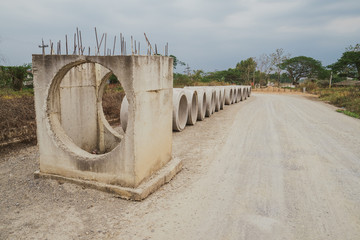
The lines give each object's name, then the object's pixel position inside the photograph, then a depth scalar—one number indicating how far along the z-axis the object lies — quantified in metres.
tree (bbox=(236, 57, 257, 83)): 40.86
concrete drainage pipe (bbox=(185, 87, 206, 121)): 10.50
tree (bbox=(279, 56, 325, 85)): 45.36
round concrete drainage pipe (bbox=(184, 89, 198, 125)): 9.38
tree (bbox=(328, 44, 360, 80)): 37.09
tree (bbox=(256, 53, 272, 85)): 41.38
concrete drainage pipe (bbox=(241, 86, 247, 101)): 20.79
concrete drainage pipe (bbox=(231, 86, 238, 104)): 18.13
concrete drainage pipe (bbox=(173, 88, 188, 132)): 8.10
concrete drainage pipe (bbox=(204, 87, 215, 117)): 11.62
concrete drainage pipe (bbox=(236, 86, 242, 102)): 19.21
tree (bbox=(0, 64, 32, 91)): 12.27
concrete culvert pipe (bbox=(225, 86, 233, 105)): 16.39
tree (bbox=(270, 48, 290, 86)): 39.11
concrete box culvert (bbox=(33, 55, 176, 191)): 3.88
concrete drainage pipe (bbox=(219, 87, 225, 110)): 14.47
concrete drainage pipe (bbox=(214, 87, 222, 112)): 13.39
